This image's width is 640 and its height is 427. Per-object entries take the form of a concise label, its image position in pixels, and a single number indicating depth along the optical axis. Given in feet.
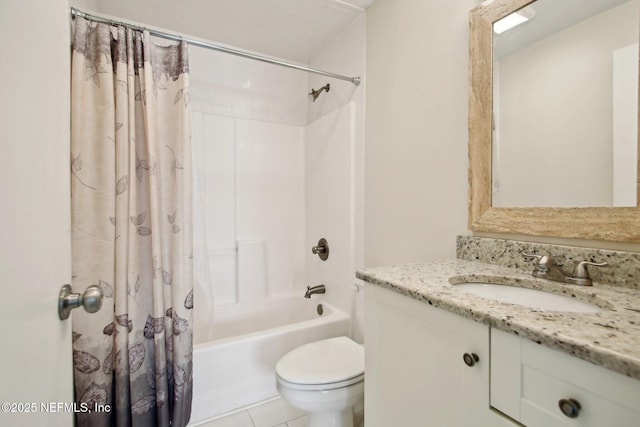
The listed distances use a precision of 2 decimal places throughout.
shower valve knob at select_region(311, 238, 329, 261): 6.72
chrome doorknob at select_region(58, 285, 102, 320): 1.93
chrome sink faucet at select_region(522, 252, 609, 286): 2.47
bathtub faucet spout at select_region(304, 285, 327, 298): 6.64
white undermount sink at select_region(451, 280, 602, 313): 2.34
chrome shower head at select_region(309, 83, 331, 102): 6.66
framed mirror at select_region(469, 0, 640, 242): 2.48
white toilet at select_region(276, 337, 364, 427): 3.74
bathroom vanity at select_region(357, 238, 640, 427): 1.42
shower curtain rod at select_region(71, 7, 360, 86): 3.70
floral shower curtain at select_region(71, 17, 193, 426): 3.65
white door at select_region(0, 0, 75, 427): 1.29
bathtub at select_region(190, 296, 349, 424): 4.72
